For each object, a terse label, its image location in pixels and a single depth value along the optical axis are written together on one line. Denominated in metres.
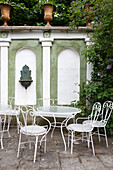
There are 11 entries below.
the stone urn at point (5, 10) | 4.88
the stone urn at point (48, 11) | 4.87
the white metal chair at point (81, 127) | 3.07
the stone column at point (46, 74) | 4.90
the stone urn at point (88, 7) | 4.28
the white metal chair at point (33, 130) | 2.78
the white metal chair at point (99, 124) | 3.44
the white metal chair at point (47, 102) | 4.89
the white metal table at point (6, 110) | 3.70
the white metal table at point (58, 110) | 3.36
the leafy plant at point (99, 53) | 3.87
